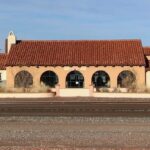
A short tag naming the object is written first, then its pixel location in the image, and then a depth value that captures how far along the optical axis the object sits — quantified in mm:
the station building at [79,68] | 48032
